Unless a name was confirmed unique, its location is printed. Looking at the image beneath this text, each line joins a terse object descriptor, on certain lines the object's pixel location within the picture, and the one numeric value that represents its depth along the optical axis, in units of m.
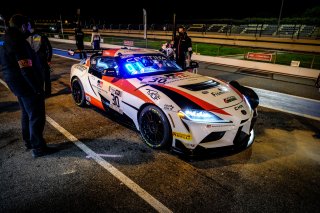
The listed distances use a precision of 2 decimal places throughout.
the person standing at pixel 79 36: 14.32
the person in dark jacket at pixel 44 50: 6.07
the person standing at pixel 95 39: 12.72
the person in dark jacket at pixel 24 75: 3.26
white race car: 3.45
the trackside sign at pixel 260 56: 12.31
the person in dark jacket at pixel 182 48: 8.32
